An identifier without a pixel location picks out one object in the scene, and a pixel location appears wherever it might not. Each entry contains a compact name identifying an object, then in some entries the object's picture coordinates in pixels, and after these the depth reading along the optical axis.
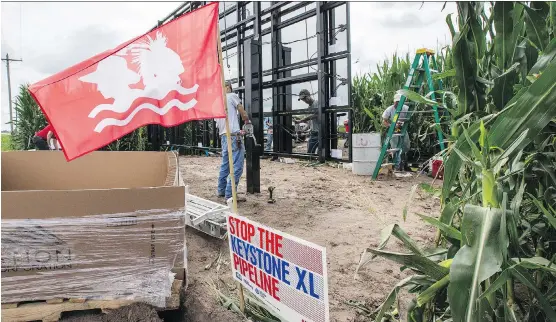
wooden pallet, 2.09
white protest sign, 1.62
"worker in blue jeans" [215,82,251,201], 5.12
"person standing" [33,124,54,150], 7.59
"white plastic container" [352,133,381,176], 6.98
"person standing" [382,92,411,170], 7.12
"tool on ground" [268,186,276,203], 5.22
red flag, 2.34
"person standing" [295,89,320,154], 8.48
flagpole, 2.33
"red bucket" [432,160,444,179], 5.91
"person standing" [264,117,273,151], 12.73
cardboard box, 2.08
